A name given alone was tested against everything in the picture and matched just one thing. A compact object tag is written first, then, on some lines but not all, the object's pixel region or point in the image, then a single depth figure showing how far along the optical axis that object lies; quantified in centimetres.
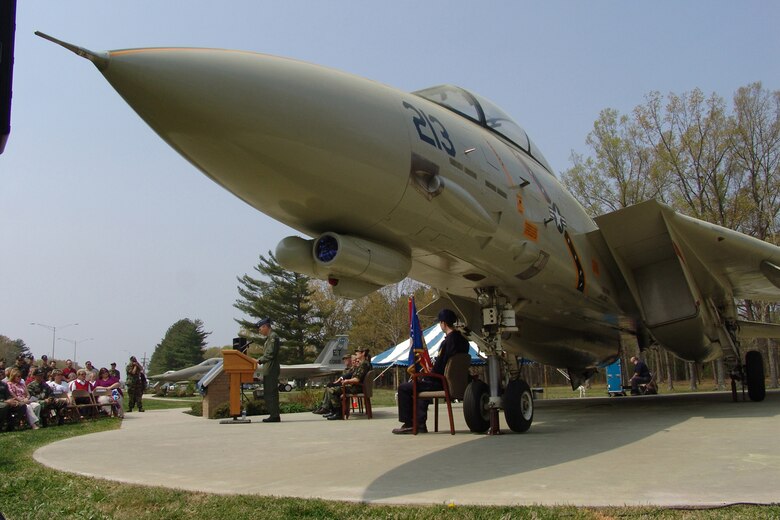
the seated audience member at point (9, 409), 967
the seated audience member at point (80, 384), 1245
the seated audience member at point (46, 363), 1507
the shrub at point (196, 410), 1362
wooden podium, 999
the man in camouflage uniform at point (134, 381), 1605
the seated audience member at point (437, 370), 693
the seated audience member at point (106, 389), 1244
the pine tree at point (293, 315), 5419
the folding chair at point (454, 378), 664
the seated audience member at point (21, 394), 1017
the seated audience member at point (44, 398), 1092
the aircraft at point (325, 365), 3675
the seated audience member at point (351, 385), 992
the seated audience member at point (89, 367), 1591
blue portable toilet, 2033
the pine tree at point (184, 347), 8712
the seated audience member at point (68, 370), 1499
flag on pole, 1114
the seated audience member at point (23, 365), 1413
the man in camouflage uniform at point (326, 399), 1033
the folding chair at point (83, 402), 1142
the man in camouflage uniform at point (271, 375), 957
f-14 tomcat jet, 374
